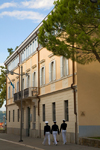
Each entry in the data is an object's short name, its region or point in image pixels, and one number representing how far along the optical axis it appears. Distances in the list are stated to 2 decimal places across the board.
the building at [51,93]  23.97
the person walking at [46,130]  23.30
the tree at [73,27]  18.25
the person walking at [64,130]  23.43
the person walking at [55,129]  23.48
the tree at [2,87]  57.62
